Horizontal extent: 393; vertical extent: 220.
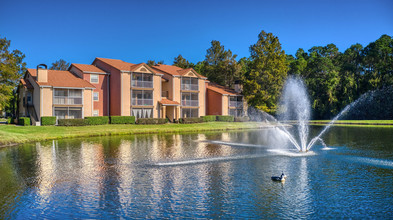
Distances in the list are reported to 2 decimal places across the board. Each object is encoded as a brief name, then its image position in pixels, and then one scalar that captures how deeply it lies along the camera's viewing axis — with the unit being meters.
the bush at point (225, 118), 61.56
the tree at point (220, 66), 77.94
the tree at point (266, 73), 63.56
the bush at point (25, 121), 43.50
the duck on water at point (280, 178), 15.48
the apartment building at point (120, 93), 47.93
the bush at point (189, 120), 54.86
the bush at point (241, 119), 63.41
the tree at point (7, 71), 42.97
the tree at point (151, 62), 88.31
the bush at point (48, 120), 43.56
